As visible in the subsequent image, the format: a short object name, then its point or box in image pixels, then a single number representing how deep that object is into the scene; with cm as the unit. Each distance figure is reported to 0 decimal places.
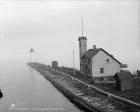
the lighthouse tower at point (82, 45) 6719
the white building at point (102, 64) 5656
